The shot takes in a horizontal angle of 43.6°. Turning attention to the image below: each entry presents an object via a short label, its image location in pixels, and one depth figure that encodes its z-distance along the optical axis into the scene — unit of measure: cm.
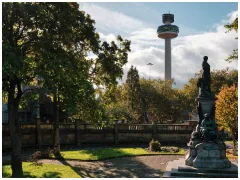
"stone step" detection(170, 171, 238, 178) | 1579
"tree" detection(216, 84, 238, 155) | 2642
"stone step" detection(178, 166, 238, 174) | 1611
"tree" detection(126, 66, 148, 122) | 5234
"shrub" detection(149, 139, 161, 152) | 2717
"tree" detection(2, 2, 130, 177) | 1342
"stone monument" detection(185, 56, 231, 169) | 1673
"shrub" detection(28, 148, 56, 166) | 2315
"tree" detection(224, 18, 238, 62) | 2053
